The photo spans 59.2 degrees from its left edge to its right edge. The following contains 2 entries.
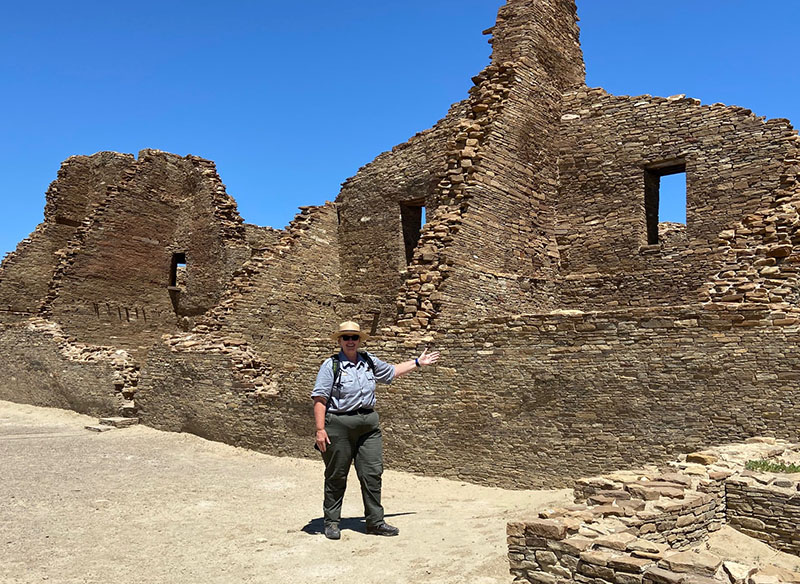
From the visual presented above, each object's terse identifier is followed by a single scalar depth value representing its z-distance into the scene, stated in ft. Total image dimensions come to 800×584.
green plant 22.88
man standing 22.49
